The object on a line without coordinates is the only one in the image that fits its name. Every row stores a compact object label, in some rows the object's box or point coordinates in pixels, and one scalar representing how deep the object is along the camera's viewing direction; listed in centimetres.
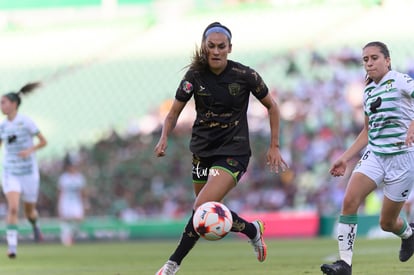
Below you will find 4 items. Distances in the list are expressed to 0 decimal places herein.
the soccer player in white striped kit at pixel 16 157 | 3087
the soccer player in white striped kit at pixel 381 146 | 1684
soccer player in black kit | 1737
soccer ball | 1642
